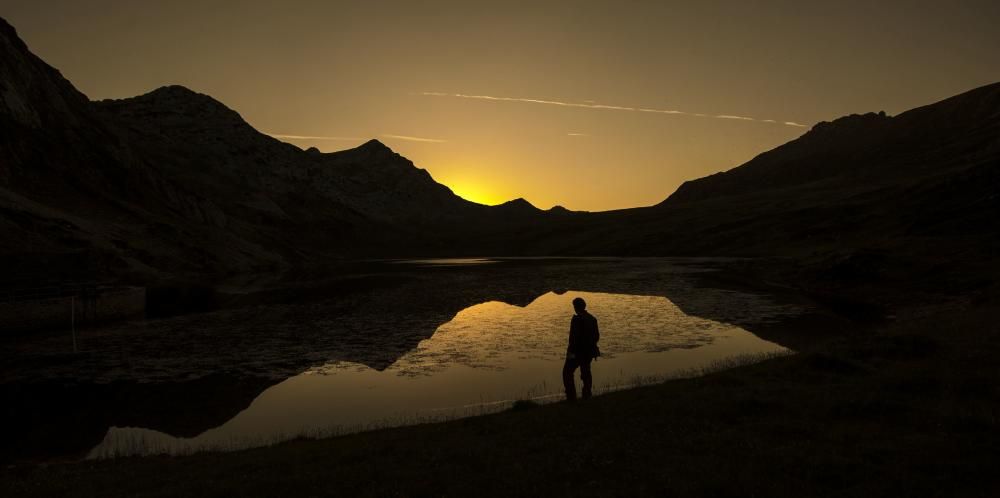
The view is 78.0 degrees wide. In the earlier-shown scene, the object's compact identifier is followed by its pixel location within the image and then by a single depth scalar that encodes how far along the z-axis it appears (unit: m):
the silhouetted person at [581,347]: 21.14
